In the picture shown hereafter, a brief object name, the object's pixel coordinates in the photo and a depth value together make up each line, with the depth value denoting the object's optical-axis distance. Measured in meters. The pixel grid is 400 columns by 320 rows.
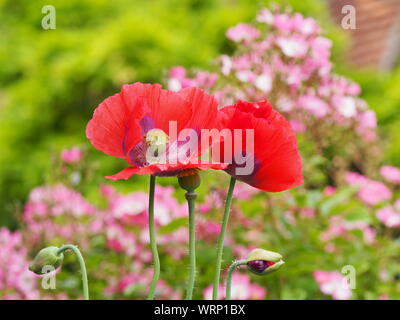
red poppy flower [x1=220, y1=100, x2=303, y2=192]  1.13
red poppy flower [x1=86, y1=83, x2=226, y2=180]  1.14
